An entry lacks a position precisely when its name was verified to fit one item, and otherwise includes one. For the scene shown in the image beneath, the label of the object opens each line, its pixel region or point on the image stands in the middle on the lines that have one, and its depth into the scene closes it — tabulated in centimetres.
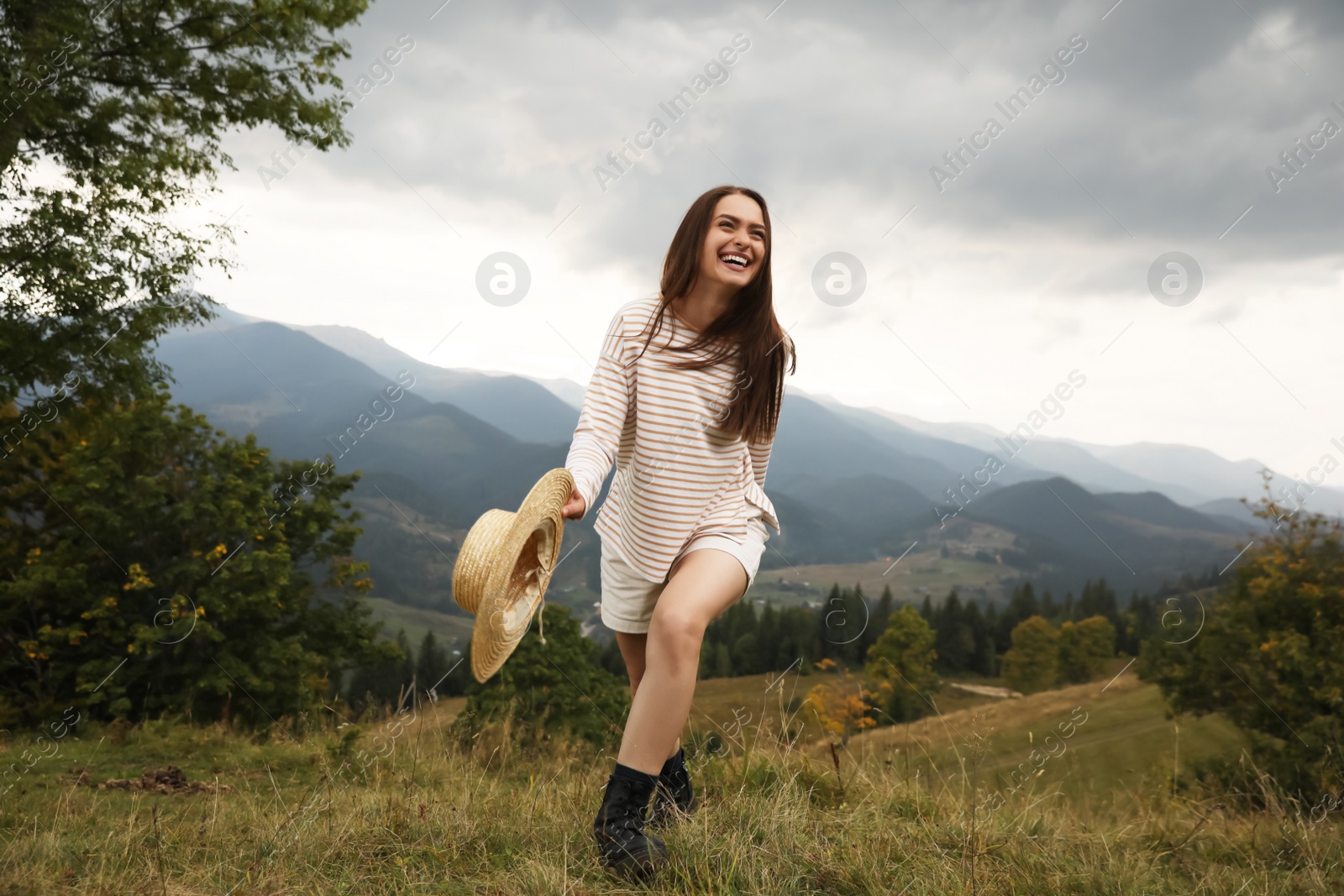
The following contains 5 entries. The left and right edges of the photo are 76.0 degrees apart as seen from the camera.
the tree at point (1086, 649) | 5697
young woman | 289
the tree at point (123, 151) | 897
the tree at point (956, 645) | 6399
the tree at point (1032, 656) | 5931
